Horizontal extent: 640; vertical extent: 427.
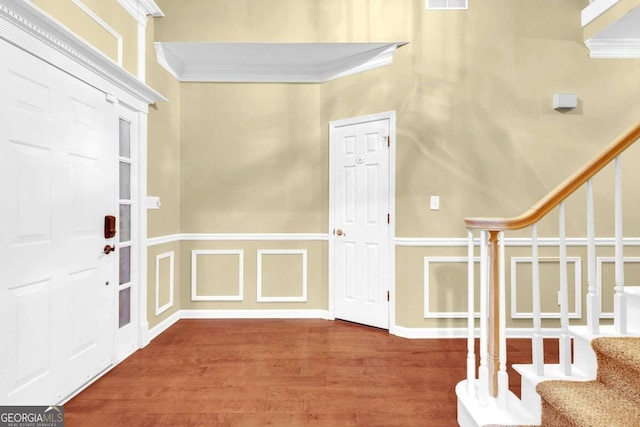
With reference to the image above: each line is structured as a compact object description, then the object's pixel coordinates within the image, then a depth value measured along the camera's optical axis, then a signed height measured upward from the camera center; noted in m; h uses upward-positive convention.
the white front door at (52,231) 1.73 -0.10
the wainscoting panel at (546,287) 3.19 -0.69
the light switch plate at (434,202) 3.18 +0.10
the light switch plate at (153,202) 3.08 +0.10
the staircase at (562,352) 1.41 -0.62
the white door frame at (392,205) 3.30 +0.08
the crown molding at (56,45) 1.69 +0.98
